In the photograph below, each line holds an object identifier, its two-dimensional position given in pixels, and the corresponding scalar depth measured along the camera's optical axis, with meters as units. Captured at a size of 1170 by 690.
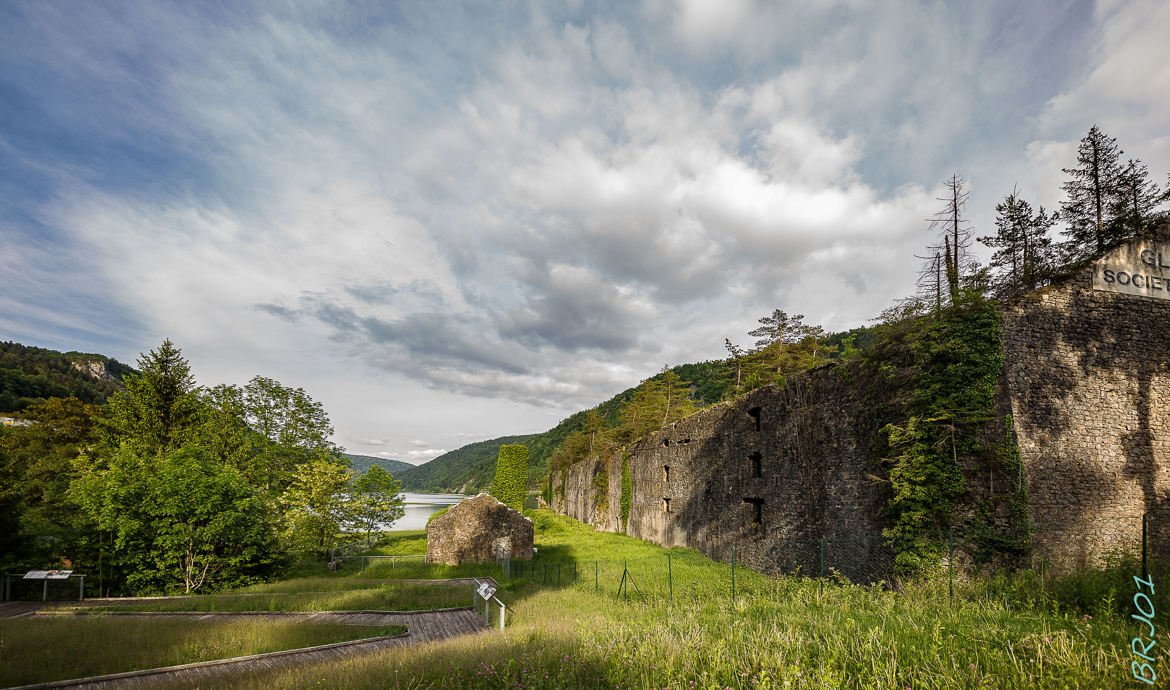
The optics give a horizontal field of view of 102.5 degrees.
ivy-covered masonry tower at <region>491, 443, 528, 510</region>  37.38
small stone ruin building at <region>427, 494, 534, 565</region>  22.75
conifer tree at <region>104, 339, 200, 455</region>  20.55
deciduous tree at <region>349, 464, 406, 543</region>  23.98
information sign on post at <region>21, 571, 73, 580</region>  13.58
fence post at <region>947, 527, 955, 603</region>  9.31
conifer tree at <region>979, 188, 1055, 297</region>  22.14
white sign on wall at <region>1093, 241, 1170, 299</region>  11.29
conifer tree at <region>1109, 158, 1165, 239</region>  17.47
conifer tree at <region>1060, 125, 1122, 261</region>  18.80
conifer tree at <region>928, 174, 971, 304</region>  19.42
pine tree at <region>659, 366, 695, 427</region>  38.84
